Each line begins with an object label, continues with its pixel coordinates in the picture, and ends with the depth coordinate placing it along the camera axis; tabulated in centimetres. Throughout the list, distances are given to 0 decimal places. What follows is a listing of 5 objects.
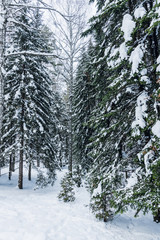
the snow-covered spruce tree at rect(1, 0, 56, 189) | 1176
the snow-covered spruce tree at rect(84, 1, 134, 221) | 531
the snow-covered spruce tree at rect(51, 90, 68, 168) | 2395
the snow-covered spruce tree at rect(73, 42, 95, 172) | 1587
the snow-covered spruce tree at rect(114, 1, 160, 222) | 387
